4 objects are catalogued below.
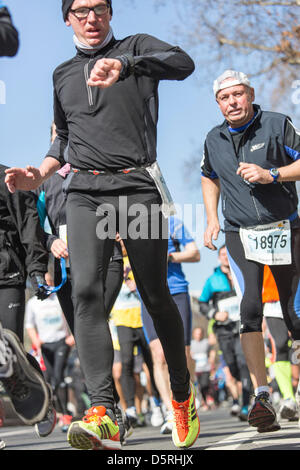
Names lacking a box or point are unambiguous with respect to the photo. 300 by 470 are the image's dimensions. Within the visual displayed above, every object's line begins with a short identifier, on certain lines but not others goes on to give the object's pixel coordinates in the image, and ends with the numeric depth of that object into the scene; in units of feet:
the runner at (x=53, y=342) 72.90
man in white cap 39.63
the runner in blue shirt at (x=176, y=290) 54.24
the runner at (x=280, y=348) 57.31
